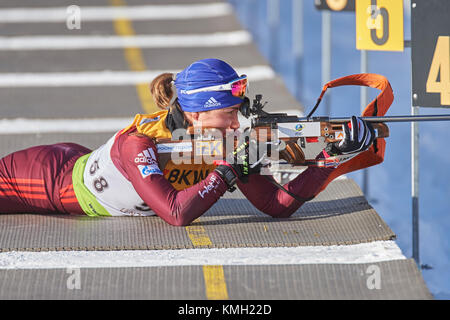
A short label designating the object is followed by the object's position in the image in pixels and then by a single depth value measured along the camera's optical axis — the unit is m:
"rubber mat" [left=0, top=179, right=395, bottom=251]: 11.65
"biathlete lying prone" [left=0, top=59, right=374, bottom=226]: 11.62
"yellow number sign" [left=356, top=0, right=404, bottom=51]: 12.96
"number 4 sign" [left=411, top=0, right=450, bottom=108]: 11.61
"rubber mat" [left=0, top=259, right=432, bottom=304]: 9.92
